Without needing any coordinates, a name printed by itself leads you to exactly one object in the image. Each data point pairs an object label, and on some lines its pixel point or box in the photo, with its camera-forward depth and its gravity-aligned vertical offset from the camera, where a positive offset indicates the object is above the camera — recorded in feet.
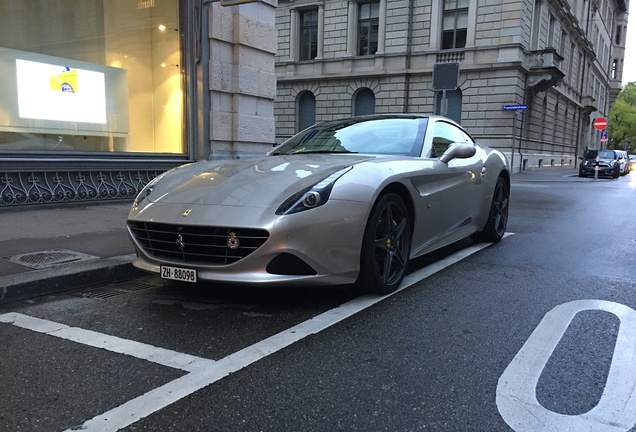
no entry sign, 102.32 +5.31
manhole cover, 14.82 -3.73
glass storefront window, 26.02 +3.39
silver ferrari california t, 10.96 -1.66
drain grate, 13.58 -4.23
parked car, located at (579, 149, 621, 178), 87.45 -2.62
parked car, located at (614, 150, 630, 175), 98.19 -2.42
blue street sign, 68.56 +5.43
